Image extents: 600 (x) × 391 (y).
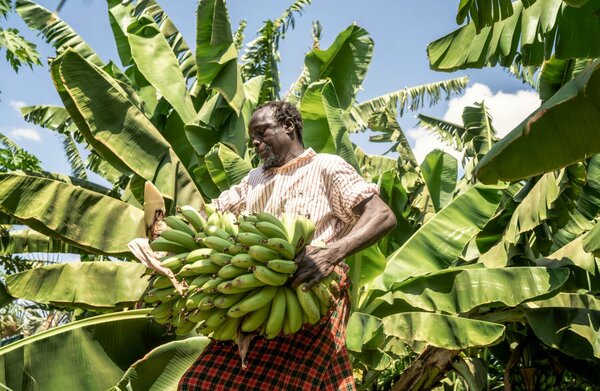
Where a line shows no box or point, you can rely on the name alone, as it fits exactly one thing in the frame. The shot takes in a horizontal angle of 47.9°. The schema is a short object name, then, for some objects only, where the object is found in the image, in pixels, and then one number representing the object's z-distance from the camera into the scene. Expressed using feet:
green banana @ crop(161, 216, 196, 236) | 8.10
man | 7.77
